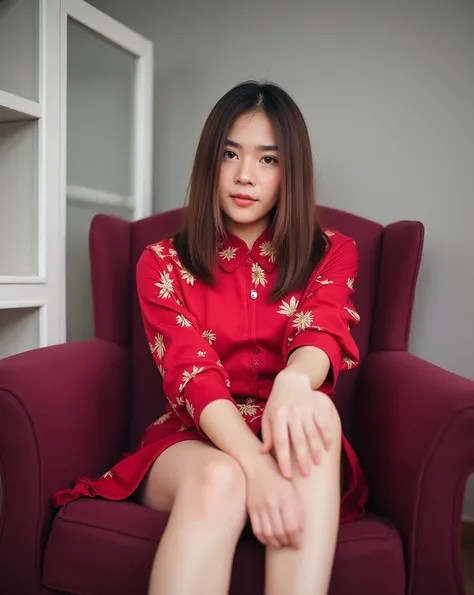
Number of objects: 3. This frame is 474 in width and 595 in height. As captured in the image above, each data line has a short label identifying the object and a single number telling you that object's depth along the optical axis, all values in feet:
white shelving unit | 4.69
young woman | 2.85
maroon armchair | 3.02
